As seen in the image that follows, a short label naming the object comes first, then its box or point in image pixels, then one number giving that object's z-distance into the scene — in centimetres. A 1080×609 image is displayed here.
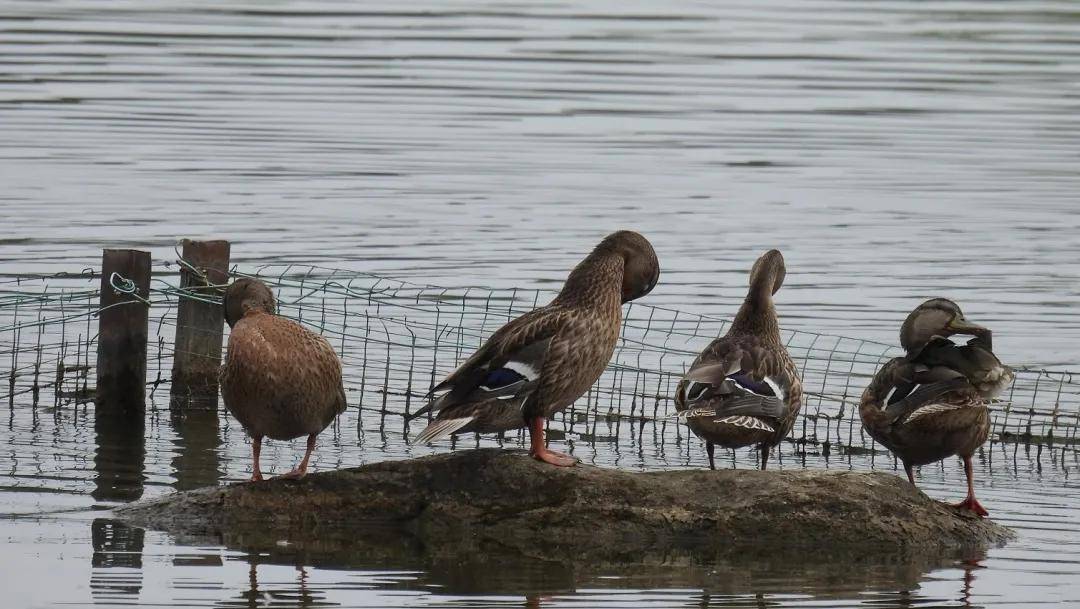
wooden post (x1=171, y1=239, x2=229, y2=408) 2400
